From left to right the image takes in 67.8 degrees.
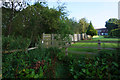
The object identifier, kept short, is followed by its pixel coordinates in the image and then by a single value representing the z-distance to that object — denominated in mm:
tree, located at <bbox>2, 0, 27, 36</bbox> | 4688
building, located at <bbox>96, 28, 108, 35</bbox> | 49494
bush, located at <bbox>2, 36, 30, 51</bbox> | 3590
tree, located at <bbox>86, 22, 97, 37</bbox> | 14931
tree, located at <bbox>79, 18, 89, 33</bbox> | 18981
